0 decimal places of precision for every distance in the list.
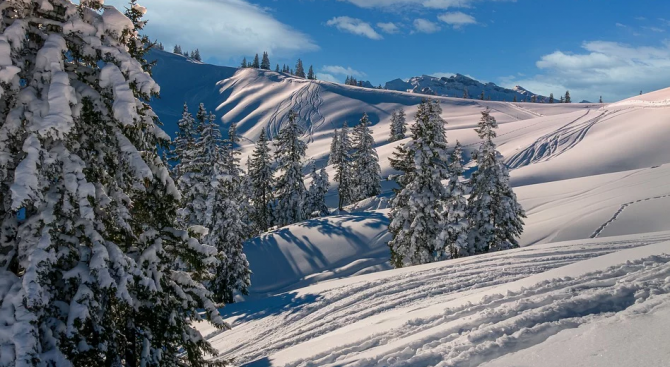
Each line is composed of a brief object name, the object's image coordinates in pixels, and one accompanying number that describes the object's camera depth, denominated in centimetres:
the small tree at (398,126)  9556
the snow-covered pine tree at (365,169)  5822
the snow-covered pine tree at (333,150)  5685
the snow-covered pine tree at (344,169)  5622
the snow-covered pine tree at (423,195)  2456
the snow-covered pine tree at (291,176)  4512
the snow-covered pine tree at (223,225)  2456
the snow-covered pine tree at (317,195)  5372
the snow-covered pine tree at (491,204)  2494
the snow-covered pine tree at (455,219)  2403
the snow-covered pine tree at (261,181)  4804
